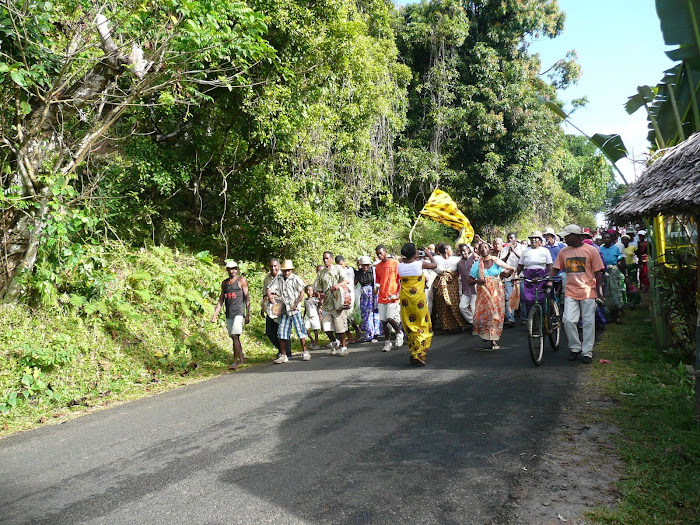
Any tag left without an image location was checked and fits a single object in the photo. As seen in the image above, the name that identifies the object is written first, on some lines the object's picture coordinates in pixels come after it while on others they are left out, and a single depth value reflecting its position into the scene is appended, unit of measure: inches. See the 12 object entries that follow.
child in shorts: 473.4
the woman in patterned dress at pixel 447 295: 504.7
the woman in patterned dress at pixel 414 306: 352.2
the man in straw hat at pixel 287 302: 415.5
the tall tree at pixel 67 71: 331.6
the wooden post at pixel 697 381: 214.2
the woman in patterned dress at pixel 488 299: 390.0
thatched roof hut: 225.1
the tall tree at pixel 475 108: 937.5
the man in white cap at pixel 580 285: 330.3
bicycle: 324.7
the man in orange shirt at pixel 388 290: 410.9
